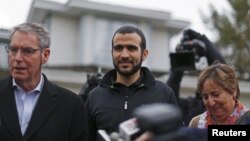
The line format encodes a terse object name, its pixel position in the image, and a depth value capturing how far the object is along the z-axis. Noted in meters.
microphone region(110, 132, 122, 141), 1.85
